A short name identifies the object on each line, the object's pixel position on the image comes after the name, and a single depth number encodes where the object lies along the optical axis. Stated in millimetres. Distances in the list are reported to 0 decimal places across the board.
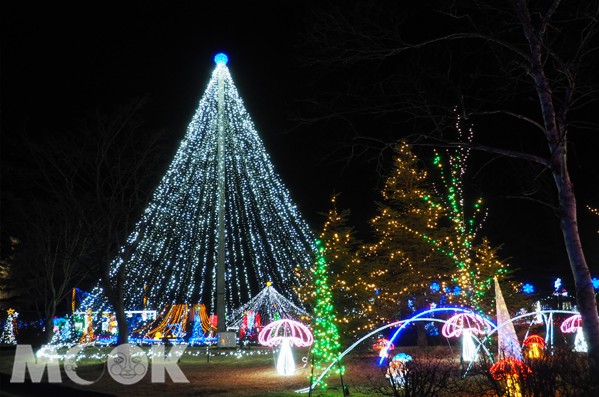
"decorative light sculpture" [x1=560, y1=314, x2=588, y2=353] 20375
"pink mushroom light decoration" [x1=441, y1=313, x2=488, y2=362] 17459
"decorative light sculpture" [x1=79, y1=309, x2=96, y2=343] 33312
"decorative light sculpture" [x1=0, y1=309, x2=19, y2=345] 41406
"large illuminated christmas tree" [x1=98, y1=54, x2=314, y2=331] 23609
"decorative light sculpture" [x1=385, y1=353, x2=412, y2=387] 7211
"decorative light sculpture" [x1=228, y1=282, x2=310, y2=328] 35344
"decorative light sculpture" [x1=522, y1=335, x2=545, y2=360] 6943
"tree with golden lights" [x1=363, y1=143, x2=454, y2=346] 26438
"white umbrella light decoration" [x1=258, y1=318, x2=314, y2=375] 17250
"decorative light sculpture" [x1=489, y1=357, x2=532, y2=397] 6329
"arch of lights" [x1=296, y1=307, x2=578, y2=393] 9867
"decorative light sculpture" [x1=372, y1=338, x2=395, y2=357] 17475
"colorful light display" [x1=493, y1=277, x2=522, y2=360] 10112
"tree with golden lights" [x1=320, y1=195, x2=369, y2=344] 17594
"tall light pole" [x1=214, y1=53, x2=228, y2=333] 26438
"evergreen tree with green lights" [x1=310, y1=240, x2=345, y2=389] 16547
